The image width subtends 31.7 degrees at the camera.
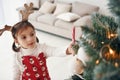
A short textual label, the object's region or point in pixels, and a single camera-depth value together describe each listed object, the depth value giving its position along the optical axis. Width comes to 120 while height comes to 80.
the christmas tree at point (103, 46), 0.72
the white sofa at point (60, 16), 3.66
